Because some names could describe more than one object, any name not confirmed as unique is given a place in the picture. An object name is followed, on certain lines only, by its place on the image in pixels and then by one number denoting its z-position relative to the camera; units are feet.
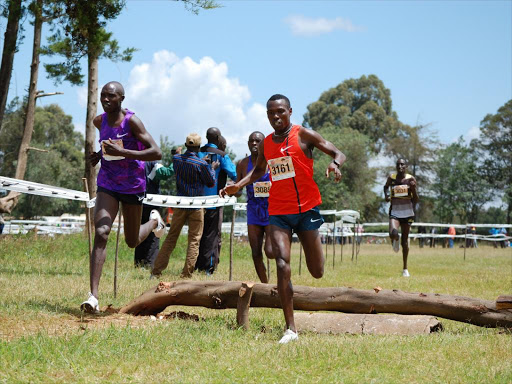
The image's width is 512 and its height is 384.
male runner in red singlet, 19.39
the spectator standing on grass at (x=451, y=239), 118.62
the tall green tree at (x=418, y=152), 178.60
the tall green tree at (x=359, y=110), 234.38
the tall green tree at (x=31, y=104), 68.13
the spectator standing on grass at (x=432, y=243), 118.36
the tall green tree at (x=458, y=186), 172.45
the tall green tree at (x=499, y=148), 176.24
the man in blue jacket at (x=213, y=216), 38.29
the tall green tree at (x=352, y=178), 176.04
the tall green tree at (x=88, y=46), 34.73
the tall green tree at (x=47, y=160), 158.61
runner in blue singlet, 28.94
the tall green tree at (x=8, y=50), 40.01
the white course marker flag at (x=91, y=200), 26.71
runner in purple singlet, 21.57
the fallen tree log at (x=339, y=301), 20.13
